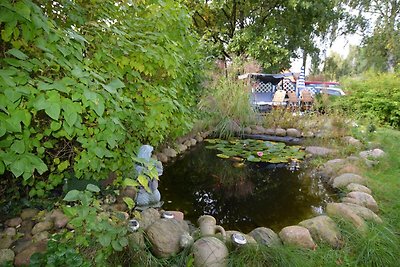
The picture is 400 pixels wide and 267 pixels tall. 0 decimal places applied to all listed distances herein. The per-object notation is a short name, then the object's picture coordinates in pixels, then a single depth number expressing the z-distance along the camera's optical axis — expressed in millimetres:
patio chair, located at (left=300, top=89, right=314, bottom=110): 8137
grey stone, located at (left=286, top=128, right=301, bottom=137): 5785
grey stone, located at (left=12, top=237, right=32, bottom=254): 1601
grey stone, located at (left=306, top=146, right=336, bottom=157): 4215
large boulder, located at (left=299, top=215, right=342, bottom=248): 1941
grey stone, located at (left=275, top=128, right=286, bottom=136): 5825
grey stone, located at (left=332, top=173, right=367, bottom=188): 3004
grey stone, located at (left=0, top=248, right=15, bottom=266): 1484
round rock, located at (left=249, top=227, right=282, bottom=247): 1901
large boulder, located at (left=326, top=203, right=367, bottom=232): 2060
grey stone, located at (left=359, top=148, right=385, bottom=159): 3606
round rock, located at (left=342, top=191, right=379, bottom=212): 2455
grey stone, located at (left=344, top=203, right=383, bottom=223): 2174
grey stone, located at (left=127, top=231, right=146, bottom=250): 1558
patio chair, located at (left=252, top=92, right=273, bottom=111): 7516
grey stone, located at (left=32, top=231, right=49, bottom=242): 1683
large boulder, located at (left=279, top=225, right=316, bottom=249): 1877
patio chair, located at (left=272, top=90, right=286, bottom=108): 8836
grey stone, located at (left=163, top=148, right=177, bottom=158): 3999
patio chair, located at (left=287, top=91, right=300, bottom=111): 8523
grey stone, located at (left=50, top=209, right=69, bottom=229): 1843
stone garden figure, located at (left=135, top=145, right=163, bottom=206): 2426
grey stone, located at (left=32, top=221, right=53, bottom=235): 1781
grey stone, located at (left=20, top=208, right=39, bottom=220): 1905
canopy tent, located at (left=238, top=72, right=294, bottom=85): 9293
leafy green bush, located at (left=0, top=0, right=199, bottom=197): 979
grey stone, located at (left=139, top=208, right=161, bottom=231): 1922
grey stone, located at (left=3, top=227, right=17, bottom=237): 1726
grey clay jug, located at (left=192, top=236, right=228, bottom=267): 1570
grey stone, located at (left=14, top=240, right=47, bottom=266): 1497
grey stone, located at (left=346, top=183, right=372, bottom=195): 2765
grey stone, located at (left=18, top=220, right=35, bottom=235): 1794
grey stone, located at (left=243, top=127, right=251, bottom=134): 5810
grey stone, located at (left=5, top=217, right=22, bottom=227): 1826
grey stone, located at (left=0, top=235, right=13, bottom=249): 1614
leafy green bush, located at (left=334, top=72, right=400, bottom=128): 5918
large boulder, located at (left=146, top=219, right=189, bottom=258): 1664
